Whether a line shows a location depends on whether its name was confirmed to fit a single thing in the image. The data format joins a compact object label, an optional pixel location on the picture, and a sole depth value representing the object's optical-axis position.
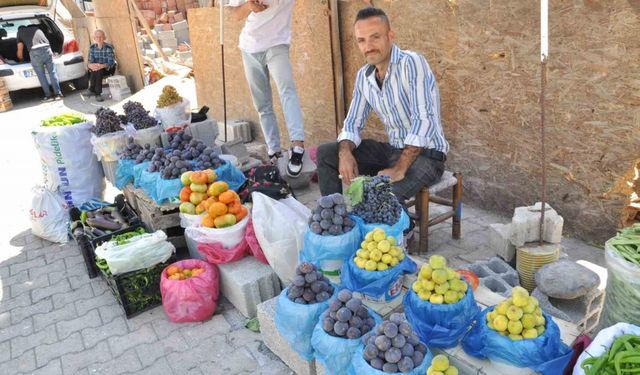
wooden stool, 3.84
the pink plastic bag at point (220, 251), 3.69
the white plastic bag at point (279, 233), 3.45
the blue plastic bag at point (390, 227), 3.15
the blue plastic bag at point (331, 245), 3.04
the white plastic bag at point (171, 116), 5.86
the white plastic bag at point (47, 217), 4.95
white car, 12.62
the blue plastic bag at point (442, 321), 2.45
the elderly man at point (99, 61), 12.37
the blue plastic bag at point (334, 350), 2.42
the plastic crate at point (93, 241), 4.04
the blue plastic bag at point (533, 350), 2.21
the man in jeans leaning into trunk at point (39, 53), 12.29
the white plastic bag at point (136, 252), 3.54
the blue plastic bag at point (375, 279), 2.80
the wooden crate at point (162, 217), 4.31
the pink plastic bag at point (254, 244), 3.67
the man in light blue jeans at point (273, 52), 5.17
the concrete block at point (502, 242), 3.53
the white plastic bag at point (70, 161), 5.19
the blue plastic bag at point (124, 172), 4.96
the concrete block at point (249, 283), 3.52
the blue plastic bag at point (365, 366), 2.15
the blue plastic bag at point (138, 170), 4.73
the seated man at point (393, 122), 3.67
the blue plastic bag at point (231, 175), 4.58
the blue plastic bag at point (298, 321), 2.71
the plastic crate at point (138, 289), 3.62
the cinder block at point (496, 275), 3.26
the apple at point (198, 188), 4.04
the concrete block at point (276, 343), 2.91
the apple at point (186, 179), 4.14
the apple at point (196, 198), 4.02
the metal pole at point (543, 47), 2.86
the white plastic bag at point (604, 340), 2.03
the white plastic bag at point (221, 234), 3.68
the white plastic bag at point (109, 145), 5.20
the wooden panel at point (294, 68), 5.94
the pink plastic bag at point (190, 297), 3.49
